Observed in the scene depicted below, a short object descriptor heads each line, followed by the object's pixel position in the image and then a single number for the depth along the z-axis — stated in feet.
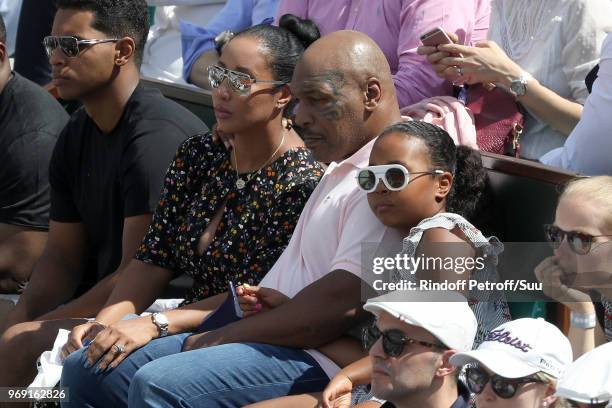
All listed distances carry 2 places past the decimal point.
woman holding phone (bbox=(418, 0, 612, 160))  28.96
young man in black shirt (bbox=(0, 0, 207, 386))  30.78
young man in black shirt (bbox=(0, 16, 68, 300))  35.01
